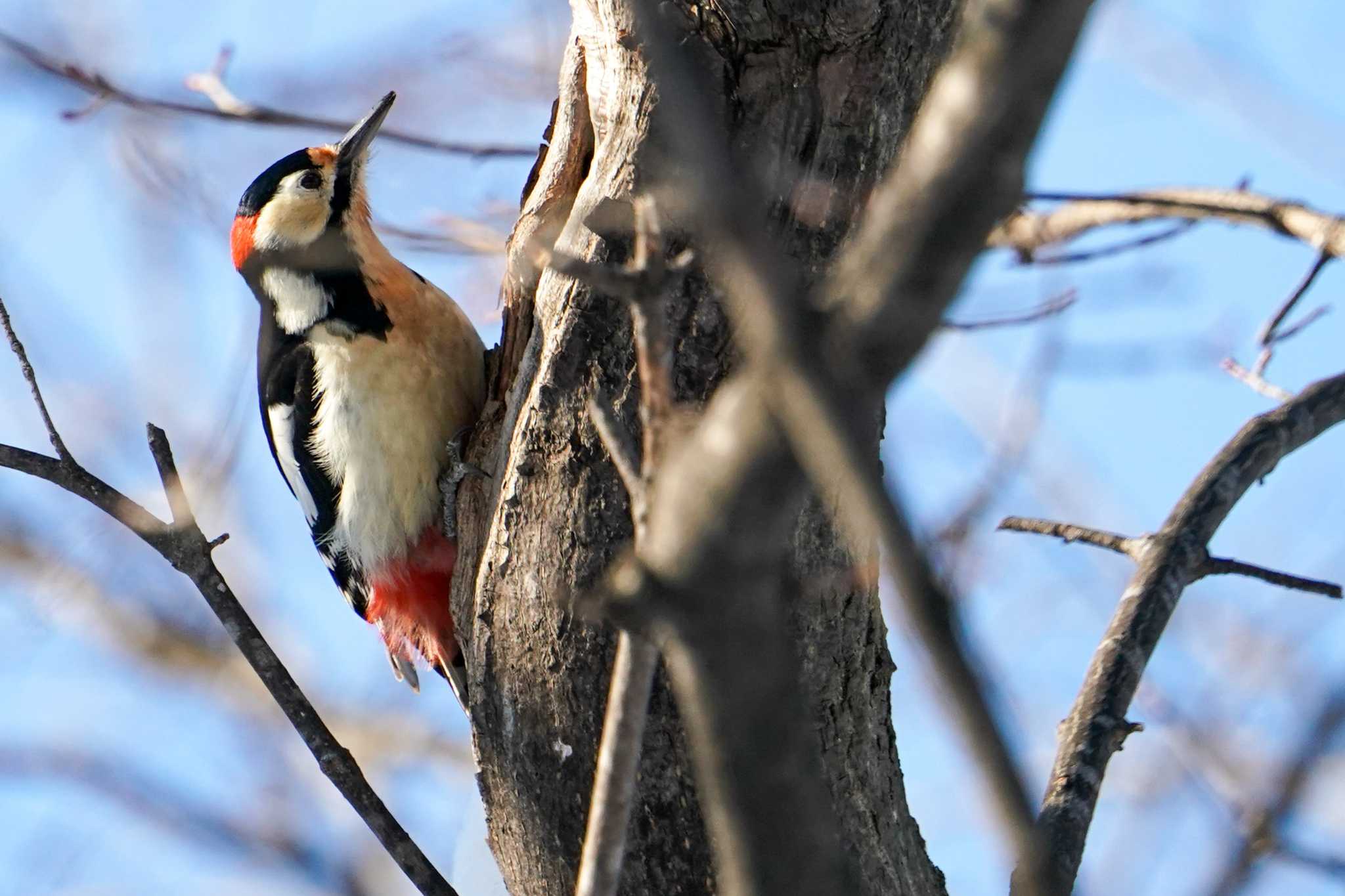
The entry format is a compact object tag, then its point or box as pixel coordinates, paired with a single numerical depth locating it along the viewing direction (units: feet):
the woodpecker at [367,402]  20.92
